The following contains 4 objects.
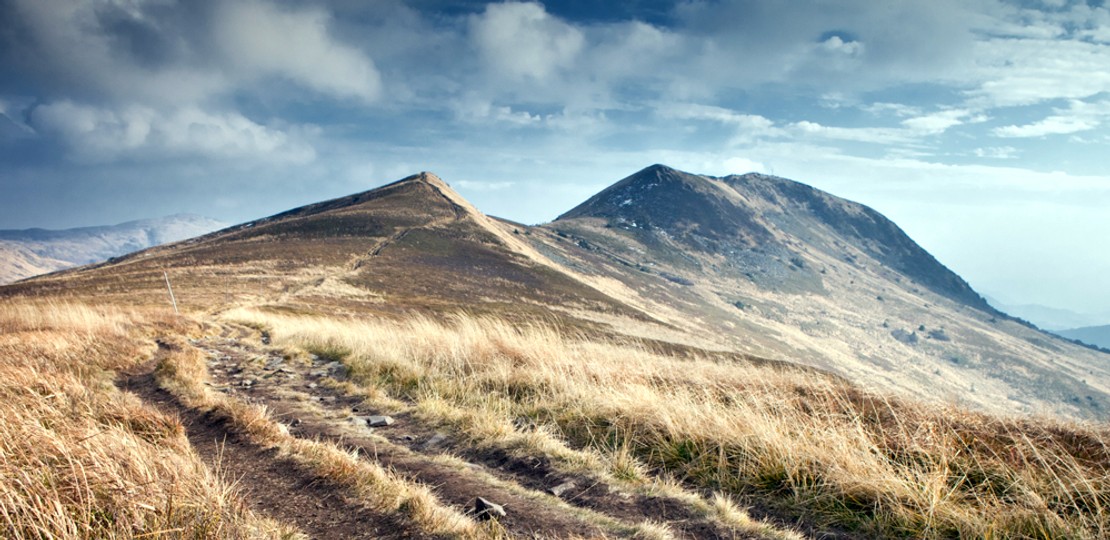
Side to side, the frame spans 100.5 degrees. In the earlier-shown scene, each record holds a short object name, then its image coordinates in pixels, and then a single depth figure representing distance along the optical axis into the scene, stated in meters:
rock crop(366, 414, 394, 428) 6.78
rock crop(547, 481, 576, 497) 4.68
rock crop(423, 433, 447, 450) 6.01
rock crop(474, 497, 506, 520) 3.93
